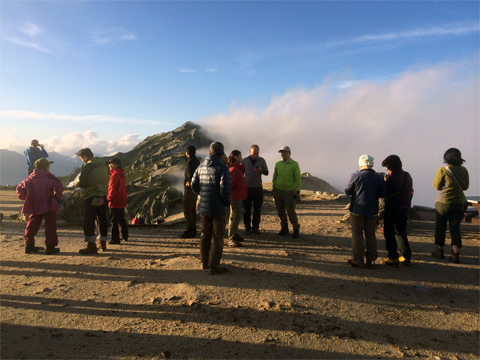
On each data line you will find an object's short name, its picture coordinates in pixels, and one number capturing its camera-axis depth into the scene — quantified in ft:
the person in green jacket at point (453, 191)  21.21
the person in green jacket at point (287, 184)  26.12
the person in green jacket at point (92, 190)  22.16
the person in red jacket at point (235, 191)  23.45
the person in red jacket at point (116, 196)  24.53
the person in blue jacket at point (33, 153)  38.99
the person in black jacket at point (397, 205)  20.36
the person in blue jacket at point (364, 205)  18.98
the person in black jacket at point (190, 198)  25.72
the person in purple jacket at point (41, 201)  21.65
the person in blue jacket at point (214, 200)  17.54
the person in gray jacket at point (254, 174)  27.32
